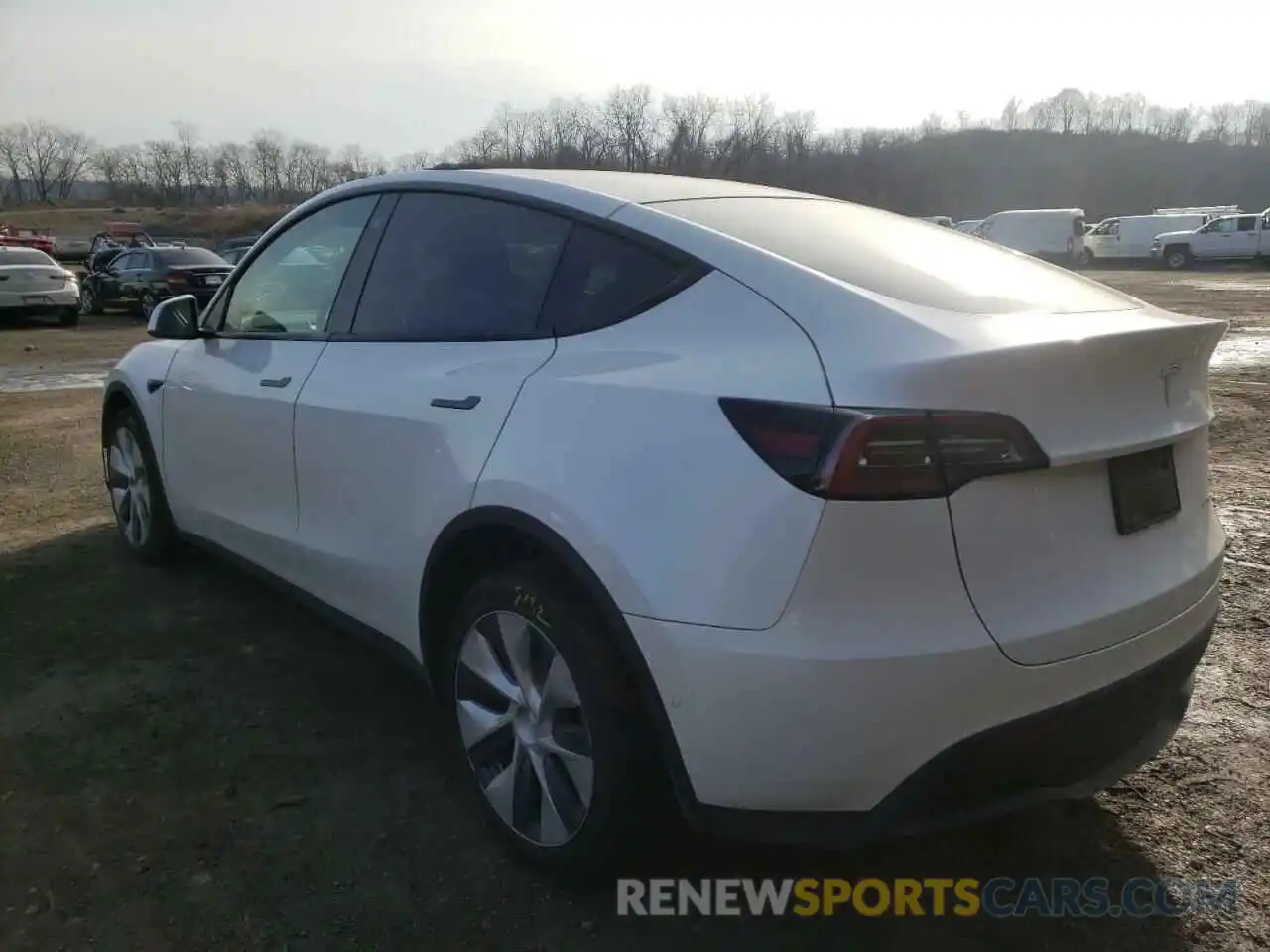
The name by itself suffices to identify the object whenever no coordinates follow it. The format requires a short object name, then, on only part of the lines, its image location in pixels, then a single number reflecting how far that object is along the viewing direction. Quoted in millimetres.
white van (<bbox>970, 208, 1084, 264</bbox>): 40188
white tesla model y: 1939
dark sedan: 19625
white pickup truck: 36875
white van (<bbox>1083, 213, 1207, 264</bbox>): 39969
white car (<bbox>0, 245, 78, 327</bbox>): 18844
